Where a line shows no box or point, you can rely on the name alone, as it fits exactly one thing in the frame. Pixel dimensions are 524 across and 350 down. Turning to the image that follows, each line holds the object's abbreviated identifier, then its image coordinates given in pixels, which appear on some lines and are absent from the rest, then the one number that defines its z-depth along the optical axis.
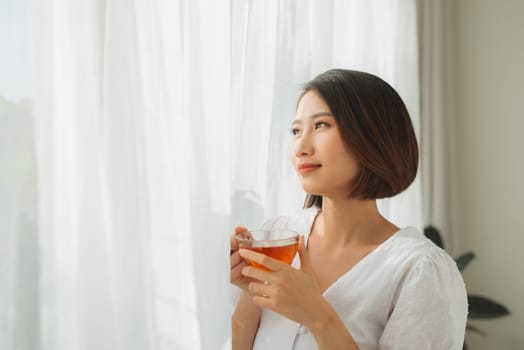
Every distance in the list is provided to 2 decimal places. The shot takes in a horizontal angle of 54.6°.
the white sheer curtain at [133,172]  0.95
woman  0.97
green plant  2.46
